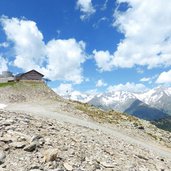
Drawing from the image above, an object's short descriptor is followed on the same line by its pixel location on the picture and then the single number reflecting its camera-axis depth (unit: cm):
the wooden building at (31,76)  6501
